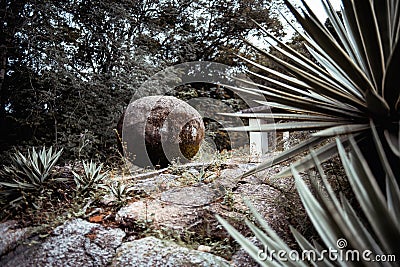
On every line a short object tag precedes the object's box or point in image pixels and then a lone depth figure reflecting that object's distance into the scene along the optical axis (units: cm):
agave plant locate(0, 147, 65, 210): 348
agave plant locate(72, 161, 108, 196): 367
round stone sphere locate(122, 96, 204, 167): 547
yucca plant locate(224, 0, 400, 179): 128
